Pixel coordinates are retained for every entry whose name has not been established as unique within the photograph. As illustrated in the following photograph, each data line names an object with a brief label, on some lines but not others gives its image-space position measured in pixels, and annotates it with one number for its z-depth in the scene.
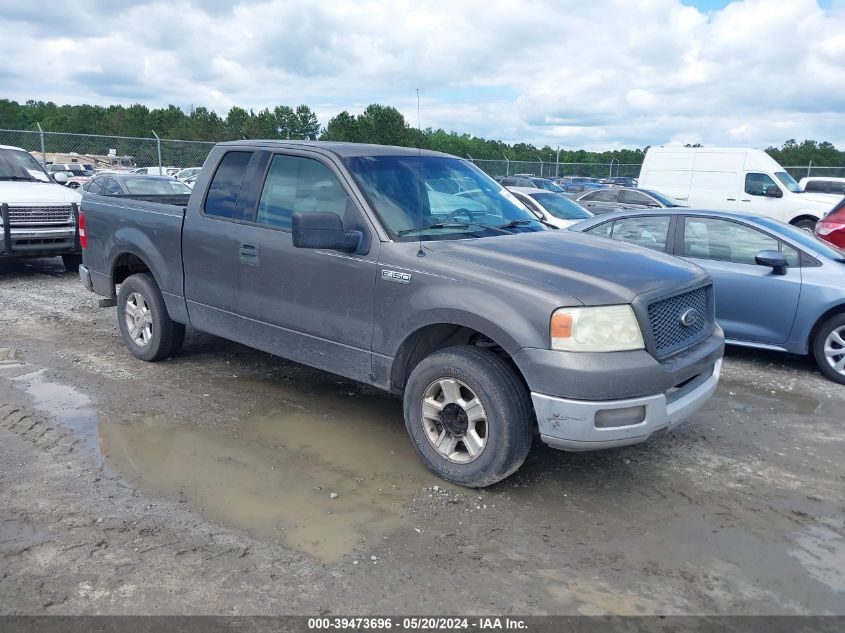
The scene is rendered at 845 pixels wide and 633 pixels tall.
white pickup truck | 9.94
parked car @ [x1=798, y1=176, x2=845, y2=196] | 22.69
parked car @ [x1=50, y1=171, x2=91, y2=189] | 24.95
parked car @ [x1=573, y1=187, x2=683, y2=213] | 16.88
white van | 17.25
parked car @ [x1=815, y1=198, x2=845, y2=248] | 10.02
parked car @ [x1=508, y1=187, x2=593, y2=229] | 13.05
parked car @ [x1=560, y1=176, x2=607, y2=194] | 31.29
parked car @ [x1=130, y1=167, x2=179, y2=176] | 24.26
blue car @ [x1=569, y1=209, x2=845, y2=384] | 6.42
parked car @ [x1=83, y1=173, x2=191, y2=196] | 13.59
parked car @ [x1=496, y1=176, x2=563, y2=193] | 27.50
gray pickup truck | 3.70
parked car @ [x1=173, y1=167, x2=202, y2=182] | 24.15
